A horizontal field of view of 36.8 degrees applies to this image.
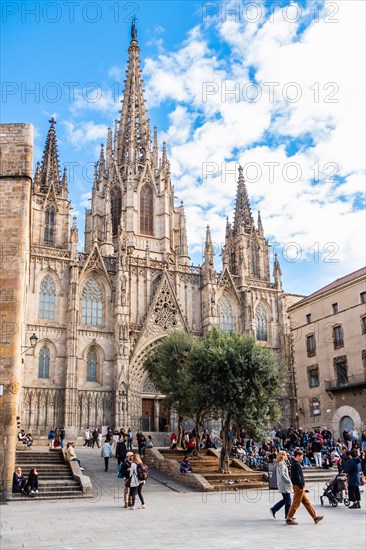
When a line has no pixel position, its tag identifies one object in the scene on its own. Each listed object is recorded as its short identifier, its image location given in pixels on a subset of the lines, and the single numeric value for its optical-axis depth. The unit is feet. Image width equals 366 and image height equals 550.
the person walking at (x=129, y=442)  91.64
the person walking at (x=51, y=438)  92.68
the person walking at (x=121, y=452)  70.90
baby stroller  44.98
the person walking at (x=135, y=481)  45.55
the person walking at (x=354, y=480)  43.34
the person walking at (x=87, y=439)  103.81
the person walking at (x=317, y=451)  77.30
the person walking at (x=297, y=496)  35.50
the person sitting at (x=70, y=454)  64.90
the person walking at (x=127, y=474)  46.21
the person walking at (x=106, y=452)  72.08
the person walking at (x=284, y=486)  36.91
